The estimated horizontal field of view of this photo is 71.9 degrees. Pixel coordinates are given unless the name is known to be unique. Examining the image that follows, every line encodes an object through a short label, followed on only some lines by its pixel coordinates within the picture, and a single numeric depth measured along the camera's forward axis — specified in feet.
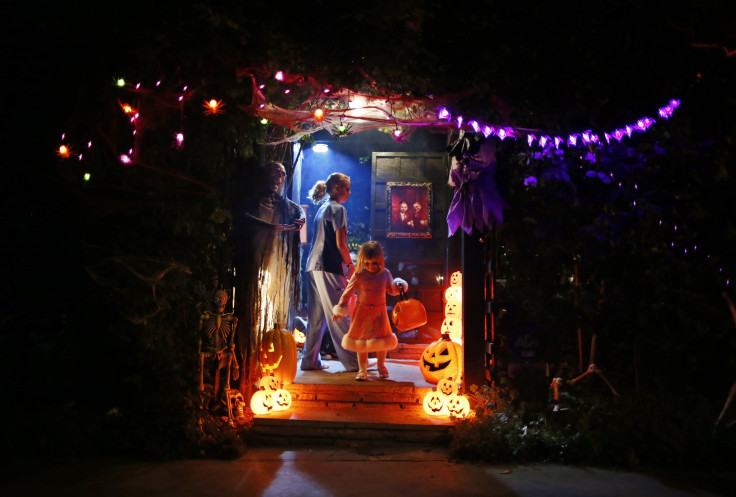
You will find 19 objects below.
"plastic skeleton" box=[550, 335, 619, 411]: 19.61
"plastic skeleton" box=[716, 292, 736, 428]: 17.48
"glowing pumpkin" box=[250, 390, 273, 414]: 20.30
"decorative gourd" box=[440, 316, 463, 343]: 25.02
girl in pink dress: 23.52
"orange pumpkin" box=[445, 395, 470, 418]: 20.33
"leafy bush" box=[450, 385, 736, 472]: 17.08
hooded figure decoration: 21.44
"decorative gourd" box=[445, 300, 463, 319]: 25.05
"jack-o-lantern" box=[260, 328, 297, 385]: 22.07
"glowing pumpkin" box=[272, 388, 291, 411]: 20.52
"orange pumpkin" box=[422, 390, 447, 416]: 20.55
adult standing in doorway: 25.63
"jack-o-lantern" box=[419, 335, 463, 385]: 22.47
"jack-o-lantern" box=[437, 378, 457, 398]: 20.59
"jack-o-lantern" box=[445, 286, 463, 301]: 25.16
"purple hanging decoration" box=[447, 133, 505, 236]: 21.01
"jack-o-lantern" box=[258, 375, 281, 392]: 20.67
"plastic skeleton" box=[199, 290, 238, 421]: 19.48
